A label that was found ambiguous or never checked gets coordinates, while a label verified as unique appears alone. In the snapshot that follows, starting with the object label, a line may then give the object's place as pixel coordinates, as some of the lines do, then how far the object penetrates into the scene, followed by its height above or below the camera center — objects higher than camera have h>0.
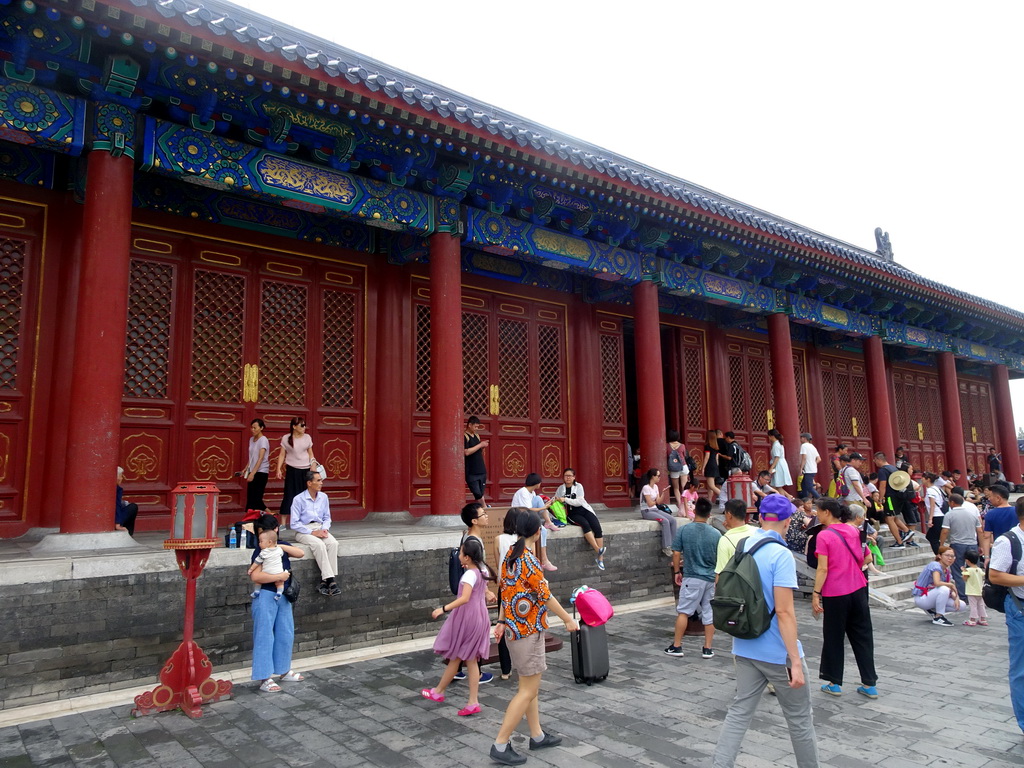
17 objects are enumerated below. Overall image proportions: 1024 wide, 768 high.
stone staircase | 9.17 -1.66
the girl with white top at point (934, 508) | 10.78 -0.81
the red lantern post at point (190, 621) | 4.73 -1.06
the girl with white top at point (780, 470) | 11.88 -0.14
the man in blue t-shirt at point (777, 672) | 3.42 -1.05
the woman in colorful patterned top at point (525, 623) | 3.88 -0.92
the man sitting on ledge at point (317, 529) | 6.09 -0.53
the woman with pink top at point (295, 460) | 7.60 +0.12
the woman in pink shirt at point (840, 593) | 5.25 -1.02
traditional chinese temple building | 6.01 +2.61
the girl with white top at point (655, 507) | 9.12 -0.59
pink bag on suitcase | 5.45 -1.14
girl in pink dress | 4.89 -1.15
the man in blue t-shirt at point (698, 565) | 6.54 -0.97
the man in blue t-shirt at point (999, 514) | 6.21 -0.56
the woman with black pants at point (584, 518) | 8.23 -0.64
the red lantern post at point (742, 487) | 10.10 -0.36
